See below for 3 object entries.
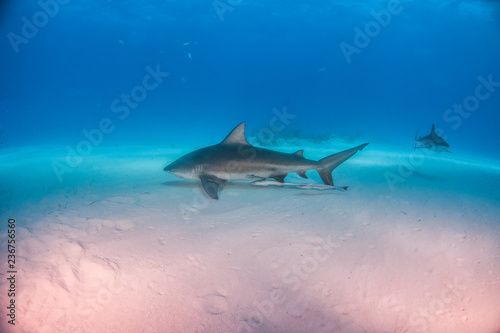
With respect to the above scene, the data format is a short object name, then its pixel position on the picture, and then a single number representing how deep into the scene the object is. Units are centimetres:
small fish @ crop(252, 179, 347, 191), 554
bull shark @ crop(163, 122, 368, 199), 575
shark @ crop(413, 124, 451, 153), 930
